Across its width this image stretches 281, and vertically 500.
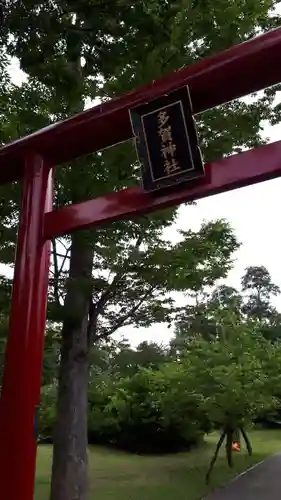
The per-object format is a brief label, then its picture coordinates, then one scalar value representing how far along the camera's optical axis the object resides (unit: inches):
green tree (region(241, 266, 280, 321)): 1738.4
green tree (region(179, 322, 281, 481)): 332.2
